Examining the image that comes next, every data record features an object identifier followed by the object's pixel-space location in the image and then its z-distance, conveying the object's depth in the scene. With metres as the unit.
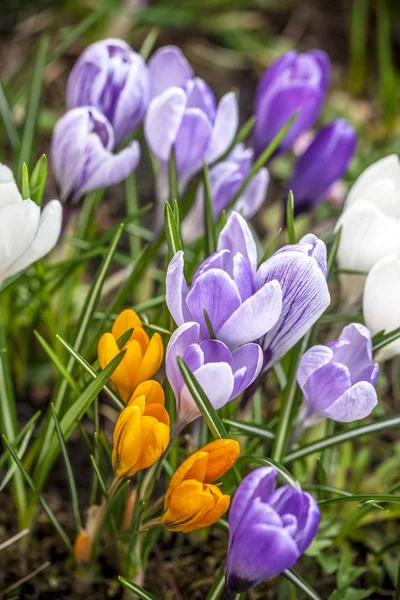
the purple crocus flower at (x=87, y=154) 0.84
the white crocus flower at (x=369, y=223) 0.82
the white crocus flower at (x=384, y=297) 0.79
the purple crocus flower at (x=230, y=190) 0.86
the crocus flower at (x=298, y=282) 0.76
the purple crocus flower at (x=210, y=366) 0.76
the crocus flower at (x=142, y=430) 0.76
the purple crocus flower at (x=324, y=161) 0.88
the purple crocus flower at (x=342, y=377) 0.77
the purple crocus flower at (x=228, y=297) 0.76
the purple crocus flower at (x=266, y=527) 0.74
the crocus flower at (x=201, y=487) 0.76
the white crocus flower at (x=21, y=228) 0.78
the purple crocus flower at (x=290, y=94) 0.88
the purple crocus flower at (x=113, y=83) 0.85
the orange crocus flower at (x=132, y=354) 0.77
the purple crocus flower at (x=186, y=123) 0.84
